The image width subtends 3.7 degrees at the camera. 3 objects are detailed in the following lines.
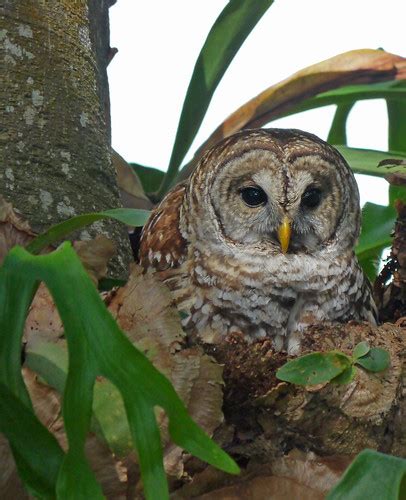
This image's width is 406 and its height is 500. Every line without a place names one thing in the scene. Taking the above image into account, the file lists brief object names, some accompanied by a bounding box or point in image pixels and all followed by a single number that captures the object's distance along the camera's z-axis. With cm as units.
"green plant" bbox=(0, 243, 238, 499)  490
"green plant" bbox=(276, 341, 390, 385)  501
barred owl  526
